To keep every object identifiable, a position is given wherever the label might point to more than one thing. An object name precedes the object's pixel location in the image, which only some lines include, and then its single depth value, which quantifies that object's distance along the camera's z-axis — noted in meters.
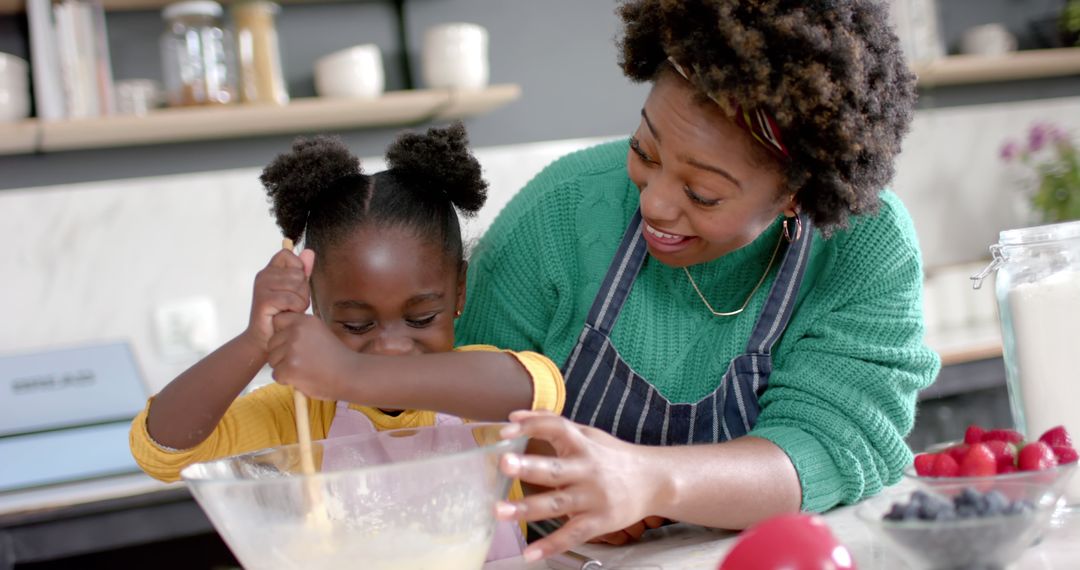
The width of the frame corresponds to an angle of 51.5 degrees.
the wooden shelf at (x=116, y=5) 2.73
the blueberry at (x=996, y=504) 0.84
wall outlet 2.94
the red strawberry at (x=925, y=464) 1.01
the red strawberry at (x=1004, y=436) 1.05
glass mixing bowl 0.87
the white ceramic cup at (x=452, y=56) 2.98
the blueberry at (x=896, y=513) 0.86
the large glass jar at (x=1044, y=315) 1.17
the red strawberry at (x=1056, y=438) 1.04
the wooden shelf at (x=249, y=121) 2.70
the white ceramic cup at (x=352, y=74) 2.91
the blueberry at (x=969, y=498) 0.85
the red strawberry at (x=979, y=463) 0.98
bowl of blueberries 0.84
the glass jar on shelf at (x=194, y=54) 2.78
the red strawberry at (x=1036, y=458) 0.96
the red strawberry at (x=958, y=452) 1.01
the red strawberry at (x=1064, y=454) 0.99
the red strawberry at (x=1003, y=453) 0.99
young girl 1.00
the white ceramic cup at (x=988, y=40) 3.72
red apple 0.75
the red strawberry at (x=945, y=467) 0.99
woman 1.14
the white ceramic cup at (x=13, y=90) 2.64
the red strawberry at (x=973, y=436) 1.08
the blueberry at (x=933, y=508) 0.84
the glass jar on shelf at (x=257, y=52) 2.82
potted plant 3.47
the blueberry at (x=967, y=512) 0.84
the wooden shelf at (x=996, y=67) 3.59
